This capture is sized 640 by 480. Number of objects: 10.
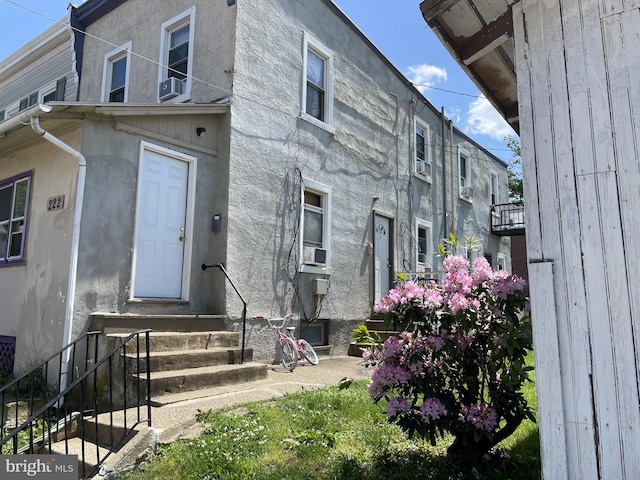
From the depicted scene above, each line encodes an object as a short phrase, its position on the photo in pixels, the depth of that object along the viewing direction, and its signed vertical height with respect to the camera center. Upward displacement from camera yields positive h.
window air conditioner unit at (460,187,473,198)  15.37 +3.78
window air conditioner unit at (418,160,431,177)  12.94 +3.88
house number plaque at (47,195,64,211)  6.15 +1.35
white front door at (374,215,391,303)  10.77 +1.18
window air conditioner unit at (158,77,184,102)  8.30 +3.82
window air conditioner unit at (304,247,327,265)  8.81 +0.98
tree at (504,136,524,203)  28.70 +7.63
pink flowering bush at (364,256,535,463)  3.12 -0.35
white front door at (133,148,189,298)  6.65 +1.16
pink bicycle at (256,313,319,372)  7.38 -0.63
